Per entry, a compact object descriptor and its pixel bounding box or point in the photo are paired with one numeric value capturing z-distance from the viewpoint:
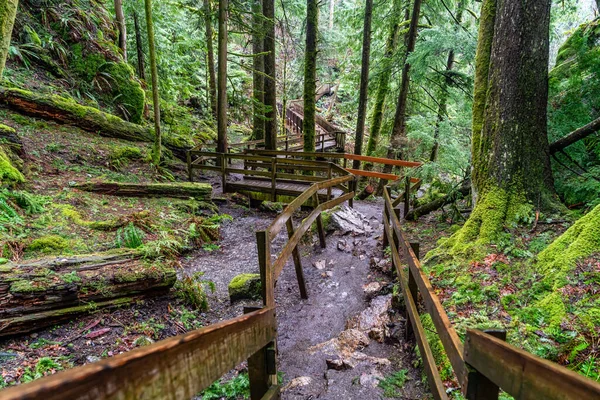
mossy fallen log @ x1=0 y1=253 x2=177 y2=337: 3.39
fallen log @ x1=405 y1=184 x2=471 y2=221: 6.83
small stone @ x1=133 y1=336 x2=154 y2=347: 3.70
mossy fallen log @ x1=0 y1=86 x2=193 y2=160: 8.97
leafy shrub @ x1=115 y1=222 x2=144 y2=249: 5.53
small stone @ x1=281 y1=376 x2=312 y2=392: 3.33
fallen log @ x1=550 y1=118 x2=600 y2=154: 4.45
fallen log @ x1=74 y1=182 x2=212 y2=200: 7.76
